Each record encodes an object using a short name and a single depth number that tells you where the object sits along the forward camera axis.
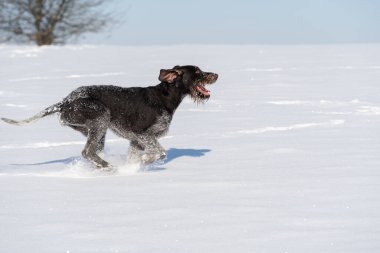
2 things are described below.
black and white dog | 13.77
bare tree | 65.87
